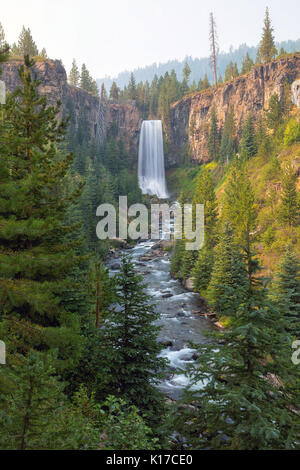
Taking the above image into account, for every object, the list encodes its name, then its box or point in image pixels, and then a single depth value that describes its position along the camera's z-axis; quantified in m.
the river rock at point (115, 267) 37.53
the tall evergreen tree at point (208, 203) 35.62
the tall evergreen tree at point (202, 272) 30.17
